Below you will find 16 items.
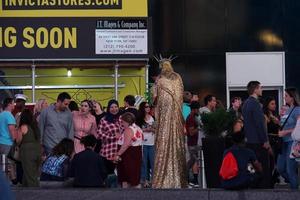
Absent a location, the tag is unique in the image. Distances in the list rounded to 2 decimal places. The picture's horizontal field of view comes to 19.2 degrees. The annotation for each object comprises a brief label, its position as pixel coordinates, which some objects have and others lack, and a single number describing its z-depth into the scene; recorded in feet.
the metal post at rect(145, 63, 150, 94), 81.48
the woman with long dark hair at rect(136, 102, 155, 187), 55.98
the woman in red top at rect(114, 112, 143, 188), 49.67
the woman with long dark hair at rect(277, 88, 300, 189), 47.60
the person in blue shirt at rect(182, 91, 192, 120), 58.65
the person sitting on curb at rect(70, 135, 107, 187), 43.52
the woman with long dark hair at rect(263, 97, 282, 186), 51.03
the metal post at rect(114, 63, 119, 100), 80.58
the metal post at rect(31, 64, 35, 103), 79.71
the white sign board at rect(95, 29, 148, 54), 78.79
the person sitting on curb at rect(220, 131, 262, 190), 41.06
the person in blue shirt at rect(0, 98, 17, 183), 51.75
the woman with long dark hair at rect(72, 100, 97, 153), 52.75
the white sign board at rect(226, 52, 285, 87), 84.33
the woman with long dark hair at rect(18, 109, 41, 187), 48.47
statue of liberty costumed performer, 46.88
